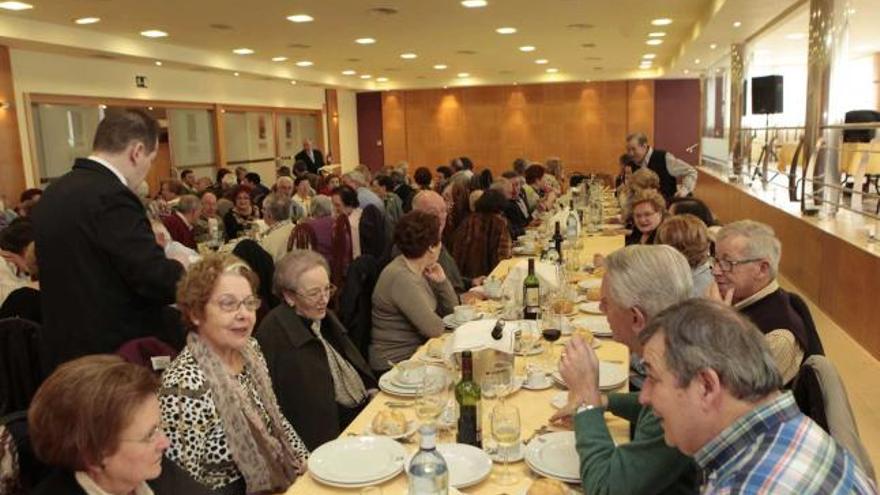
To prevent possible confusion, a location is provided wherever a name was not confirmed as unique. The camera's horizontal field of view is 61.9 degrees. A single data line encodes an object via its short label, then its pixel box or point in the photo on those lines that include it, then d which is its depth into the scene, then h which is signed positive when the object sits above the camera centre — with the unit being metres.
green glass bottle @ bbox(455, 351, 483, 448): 2.24 -0.81
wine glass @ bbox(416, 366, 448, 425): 2.32 -0.79
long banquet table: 2.01 -0.93
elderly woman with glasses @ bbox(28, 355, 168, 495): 1.61 -0.60
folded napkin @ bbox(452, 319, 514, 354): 2.62 -0.71
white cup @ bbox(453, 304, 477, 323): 3.77 -0.88
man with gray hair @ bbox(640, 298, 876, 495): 1.28 -0.52
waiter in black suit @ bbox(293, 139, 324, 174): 15.23 -0.17
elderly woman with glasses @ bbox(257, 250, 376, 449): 2.85 -0.78
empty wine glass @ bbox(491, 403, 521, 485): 2.10 -0.82
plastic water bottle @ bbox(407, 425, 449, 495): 1.80 -0.81
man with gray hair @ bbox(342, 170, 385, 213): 7.14 -0.42
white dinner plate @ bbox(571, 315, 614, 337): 3.50 -0.92
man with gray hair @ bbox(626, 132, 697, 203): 8.29 -0.34
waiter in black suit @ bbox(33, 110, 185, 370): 2.82 -0.37
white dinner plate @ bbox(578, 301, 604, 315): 3.97 -0.93
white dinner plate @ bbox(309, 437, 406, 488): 2.03 -0.90
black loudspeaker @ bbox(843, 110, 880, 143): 9.39 +0.10
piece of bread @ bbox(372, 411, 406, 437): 2.33 -0.88
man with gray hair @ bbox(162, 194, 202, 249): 6.67 -0.60
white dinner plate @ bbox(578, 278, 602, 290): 4.53 -0.91
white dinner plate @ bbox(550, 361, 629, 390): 2.72 -0.91
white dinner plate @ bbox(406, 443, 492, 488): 1.99 -0.90
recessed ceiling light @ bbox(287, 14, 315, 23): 8.59 +1.54
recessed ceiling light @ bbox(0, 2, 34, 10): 7.35 +1.55
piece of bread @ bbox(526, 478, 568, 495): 1.85 -0.88
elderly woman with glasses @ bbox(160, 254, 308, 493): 2.27 -0.77
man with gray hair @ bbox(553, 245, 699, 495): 1.80 -0.71
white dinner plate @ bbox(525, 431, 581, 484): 2.02 -0.90
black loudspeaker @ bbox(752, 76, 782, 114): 9.53 +0.47
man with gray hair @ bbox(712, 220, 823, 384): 2.54 -0.62
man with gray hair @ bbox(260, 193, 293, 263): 5.90 -0.64
